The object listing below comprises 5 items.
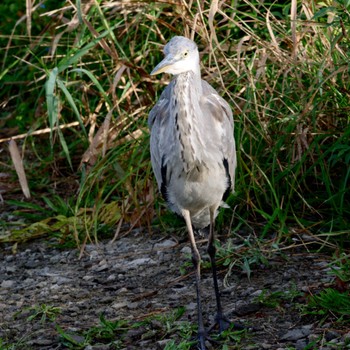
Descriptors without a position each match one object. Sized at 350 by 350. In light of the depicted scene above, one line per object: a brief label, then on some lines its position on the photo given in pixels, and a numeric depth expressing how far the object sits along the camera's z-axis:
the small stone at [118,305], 8.42
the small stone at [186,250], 9.60
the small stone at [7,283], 9.37
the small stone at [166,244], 9.88
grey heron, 7.52
